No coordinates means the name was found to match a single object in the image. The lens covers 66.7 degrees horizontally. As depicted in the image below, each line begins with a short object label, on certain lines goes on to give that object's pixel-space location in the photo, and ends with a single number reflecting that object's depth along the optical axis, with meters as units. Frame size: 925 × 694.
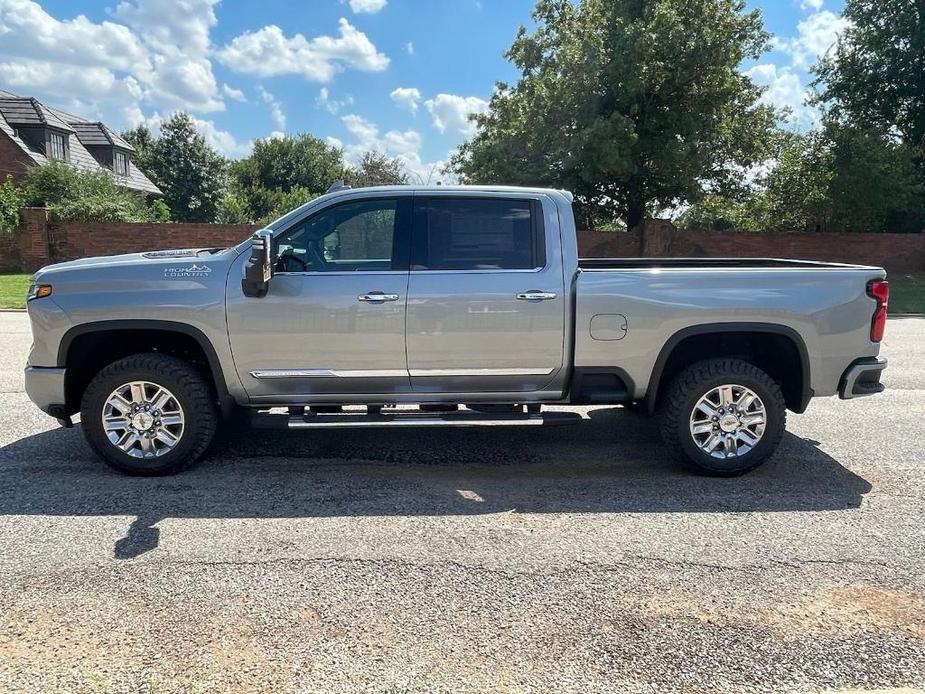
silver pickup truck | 4.73
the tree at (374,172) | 47.16
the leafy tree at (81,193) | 23.17
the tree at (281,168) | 52.59
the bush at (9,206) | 22.36
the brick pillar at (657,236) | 22.19
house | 33.75
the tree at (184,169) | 45.53
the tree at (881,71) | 26.12
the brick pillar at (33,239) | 21.91
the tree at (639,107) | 20.11
